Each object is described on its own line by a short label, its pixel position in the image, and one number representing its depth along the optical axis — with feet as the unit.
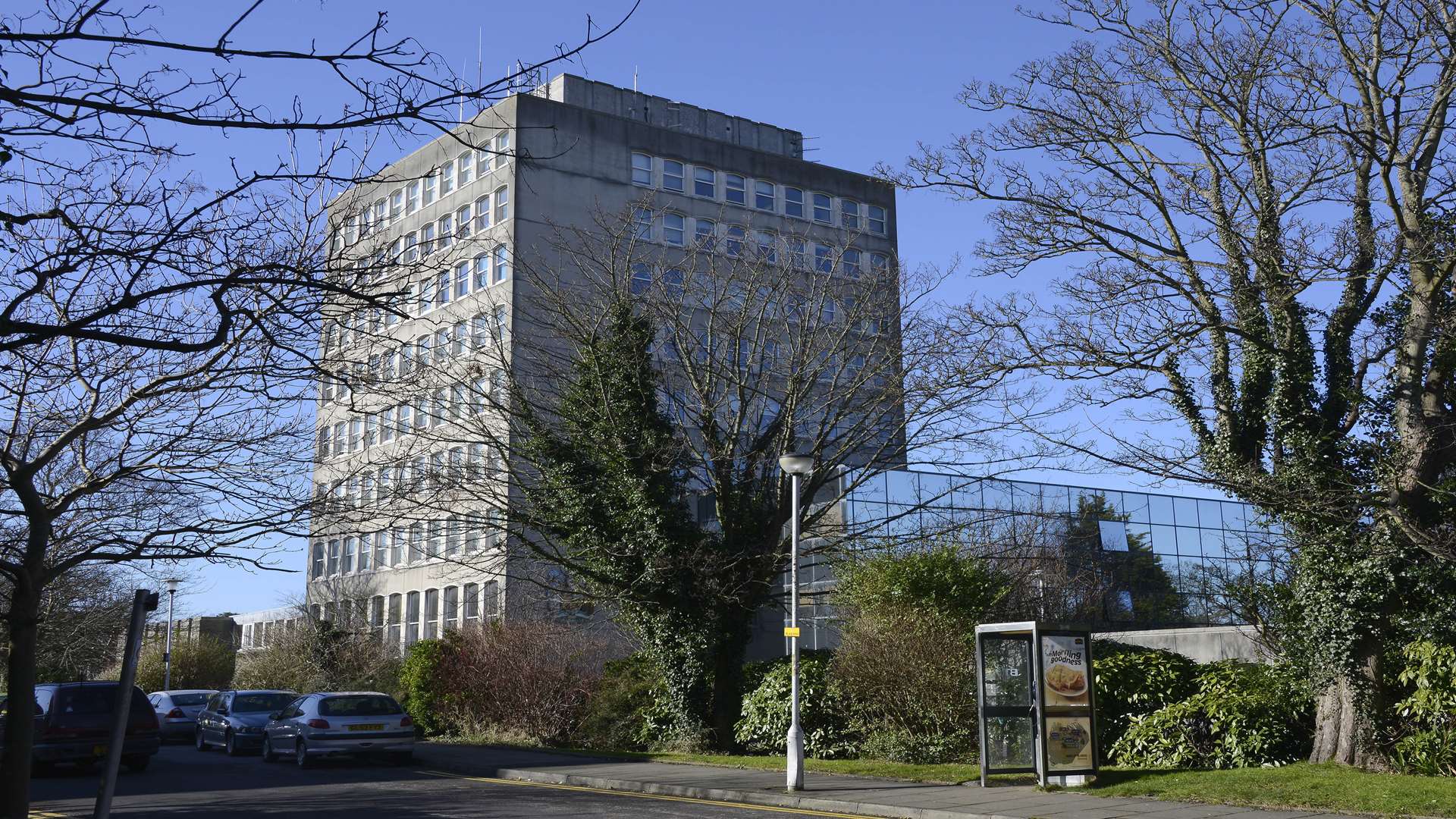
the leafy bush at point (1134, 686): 62.95
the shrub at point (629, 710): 88.79
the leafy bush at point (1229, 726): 57.36
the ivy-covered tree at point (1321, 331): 55.52
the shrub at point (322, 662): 132.46
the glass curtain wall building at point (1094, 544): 120.26
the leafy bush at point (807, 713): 76.64
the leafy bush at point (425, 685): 109.09
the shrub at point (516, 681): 98.68
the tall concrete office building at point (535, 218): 95.76
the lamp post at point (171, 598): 132.56
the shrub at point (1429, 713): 51.24
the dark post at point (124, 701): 24.91
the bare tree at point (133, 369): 19.42
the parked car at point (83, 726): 78.38
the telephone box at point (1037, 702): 56.03
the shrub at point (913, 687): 70.08
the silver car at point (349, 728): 82.64
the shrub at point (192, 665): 189.78
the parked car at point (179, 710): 123.03
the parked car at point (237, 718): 101.60
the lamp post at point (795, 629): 58.70
